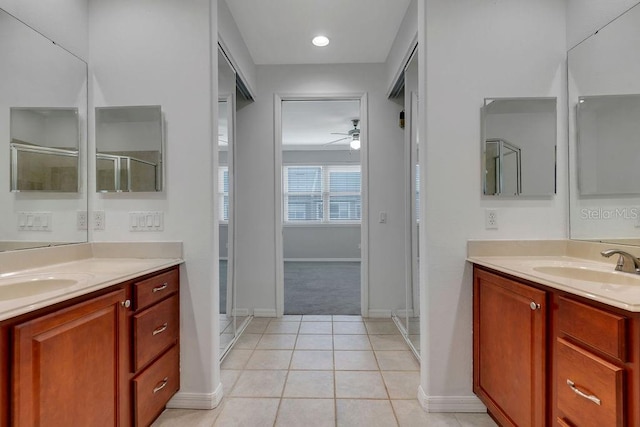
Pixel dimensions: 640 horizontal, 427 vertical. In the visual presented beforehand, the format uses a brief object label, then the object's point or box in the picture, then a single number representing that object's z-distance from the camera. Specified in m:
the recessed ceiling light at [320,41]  3.00
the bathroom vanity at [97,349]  1.00
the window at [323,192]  7.80
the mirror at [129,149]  1.95
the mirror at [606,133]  1.62
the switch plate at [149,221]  1.97
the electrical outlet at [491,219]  1.93
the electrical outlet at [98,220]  1.99
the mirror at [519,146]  1.93
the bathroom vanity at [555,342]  1.00
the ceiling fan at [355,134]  5.46
